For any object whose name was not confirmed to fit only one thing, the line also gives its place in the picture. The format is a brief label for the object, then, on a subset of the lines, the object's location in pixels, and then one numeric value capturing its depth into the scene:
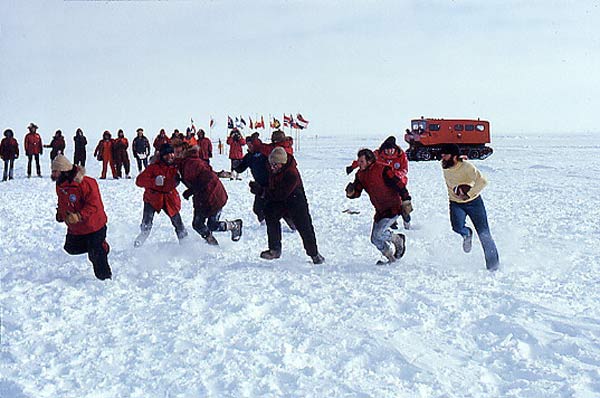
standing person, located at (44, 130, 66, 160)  16.81
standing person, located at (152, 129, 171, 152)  17.67
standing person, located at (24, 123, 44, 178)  16.69
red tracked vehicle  30.38
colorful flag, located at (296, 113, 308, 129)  34.94
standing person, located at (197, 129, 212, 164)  17.20
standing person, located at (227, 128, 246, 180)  18.11
